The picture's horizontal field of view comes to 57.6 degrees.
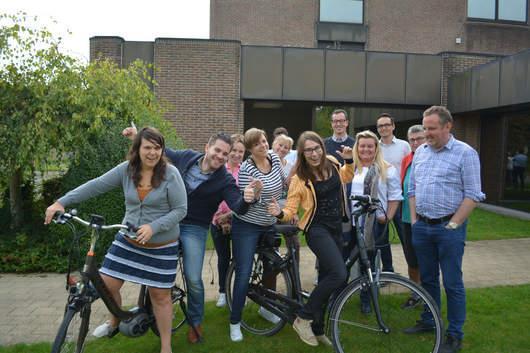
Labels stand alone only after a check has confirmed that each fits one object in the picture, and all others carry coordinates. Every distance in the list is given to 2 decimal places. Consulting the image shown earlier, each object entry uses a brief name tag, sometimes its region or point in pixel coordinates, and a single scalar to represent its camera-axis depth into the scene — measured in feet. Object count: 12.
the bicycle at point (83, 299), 10.05
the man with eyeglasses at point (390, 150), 17.34
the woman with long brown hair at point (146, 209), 11.23
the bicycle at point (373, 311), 11.56
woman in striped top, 13.70
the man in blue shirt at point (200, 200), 13.01
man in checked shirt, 12.39
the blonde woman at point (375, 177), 15.08
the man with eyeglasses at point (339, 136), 18.43
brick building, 47.14
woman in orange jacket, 12.71
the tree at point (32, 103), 20.84
